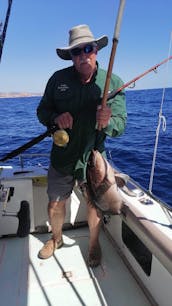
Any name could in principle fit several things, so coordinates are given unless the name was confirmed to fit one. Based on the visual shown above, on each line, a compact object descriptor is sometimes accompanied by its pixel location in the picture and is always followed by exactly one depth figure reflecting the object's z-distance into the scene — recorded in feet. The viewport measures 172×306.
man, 7.73
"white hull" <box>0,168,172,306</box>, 7.91
